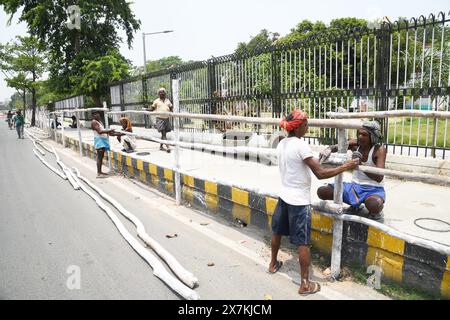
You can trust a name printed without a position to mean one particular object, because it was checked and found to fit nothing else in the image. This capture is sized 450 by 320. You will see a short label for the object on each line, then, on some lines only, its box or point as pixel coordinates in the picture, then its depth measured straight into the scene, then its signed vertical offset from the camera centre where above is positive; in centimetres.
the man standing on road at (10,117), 3187 -16
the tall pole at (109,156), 867 -101
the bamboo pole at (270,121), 301 -10
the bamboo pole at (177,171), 557 -90
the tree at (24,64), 2987 +419
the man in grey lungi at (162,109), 925 +10
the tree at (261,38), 4653 +981
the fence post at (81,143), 1120 -93
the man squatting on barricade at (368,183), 332 -71
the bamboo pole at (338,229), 312 -105
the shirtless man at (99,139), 818 -59
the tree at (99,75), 1986 +213
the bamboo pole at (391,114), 287 -5
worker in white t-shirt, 300 -62
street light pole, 1969 +440
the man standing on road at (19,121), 2011 -36
